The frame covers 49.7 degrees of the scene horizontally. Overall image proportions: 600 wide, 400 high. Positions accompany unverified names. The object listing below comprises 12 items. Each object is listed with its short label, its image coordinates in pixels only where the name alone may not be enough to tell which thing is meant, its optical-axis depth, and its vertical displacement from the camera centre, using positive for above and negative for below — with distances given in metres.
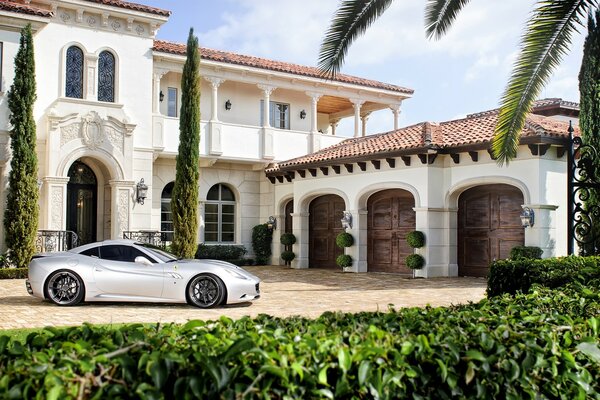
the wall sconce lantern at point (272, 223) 25.64 +0.27
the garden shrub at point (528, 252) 16.80 -0.54
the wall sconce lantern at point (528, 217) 17.05 +0.38
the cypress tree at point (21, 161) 19.00 +1.99
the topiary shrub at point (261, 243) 25.84 -0.53
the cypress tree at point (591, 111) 15.77 +3.04
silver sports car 11.90 -0.96
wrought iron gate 10.65 +0.80
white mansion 18.84 +2.35
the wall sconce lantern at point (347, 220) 21.92 +0.35
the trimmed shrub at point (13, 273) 17.83 -1.24
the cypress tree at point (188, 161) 21.44 +2.27
